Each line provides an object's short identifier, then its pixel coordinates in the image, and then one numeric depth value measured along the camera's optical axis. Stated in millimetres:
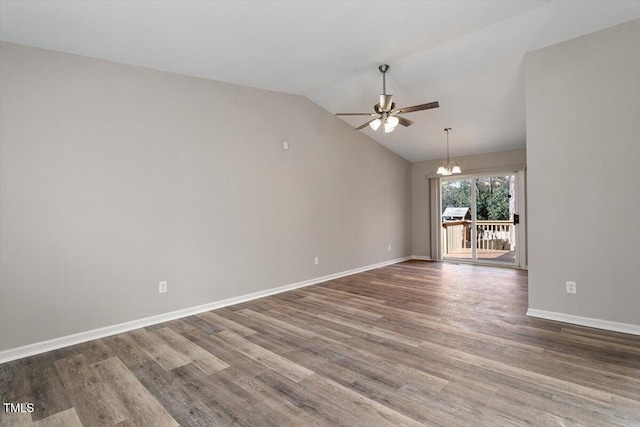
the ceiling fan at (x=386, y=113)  3670
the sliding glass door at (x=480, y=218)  6617
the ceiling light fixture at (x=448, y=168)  5909
